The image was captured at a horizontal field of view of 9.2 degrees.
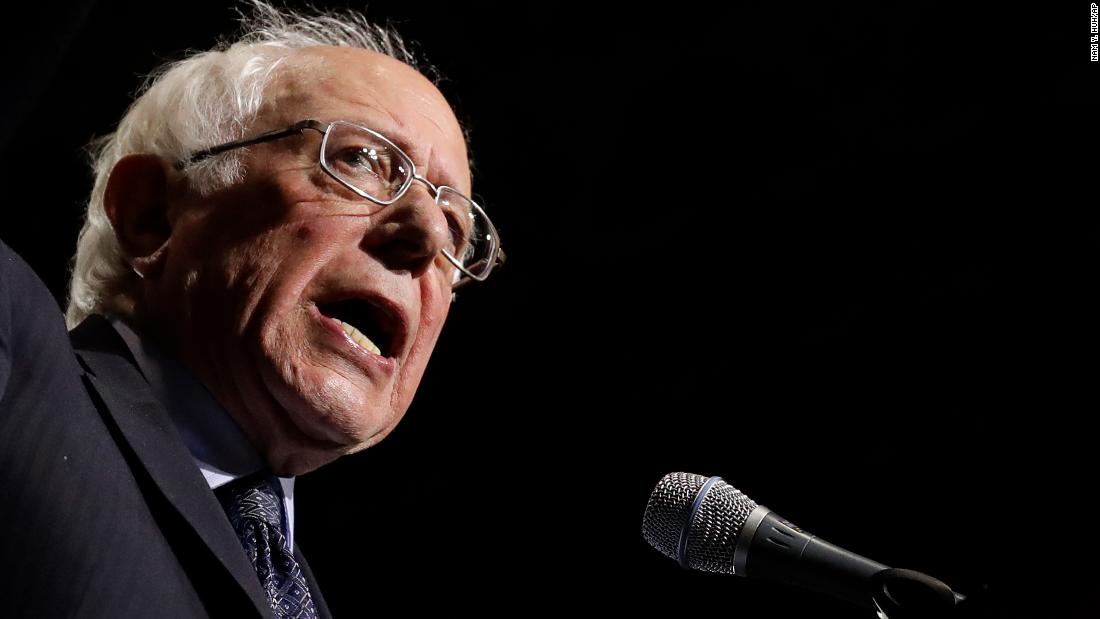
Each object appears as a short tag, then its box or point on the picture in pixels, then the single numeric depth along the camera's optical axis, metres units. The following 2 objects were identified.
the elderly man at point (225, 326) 4.86
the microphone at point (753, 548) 4.83
